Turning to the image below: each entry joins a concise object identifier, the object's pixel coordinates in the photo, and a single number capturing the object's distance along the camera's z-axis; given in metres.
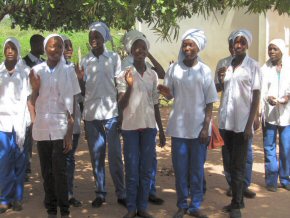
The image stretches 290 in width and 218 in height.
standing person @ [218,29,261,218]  5.07
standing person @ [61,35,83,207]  5.47
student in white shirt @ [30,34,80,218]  4.78
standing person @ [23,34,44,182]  6.26
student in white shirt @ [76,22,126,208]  5.34
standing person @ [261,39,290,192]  6.11
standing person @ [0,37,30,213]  5.34
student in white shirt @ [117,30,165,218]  4.93
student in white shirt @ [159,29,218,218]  4.84
